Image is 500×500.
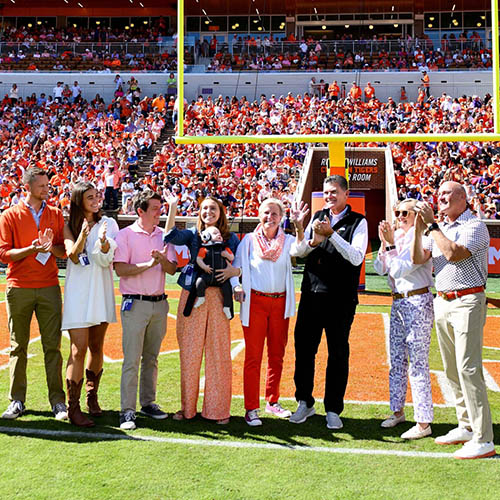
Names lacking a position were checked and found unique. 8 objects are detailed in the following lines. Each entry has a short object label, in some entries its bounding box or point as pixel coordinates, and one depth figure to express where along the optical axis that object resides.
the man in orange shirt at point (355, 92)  25.27
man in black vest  4.96
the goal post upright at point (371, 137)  6.33
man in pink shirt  5.00
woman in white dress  4.94
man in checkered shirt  4.40
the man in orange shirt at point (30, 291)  5.17
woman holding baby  5.05
